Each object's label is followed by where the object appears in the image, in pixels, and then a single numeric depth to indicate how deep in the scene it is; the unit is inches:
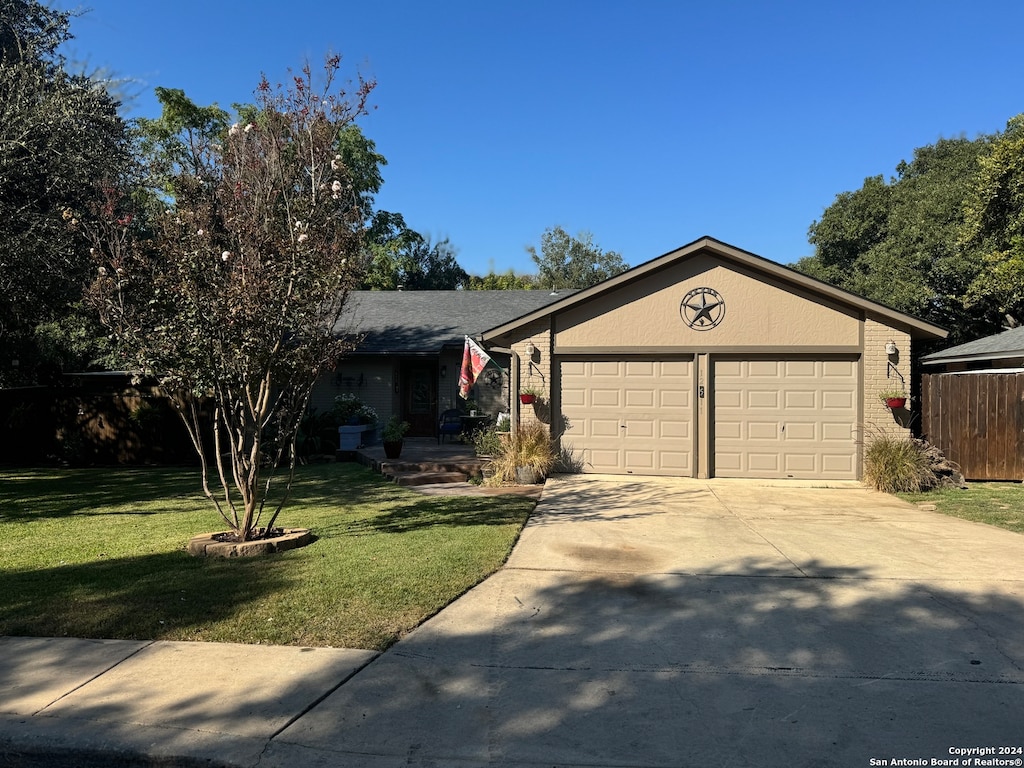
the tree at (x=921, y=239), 893.8
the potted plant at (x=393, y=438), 524.1
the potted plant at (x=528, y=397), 491.8
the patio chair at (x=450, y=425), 647.1
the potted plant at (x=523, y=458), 461.4
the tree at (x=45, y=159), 382.3
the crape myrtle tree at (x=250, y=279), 258.4
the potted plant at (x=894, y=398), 450.3
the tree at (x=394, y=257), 1144.8
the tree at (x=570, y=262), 1830.7
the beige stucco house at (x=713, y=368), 470.9
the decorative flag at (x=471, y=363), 519.2
